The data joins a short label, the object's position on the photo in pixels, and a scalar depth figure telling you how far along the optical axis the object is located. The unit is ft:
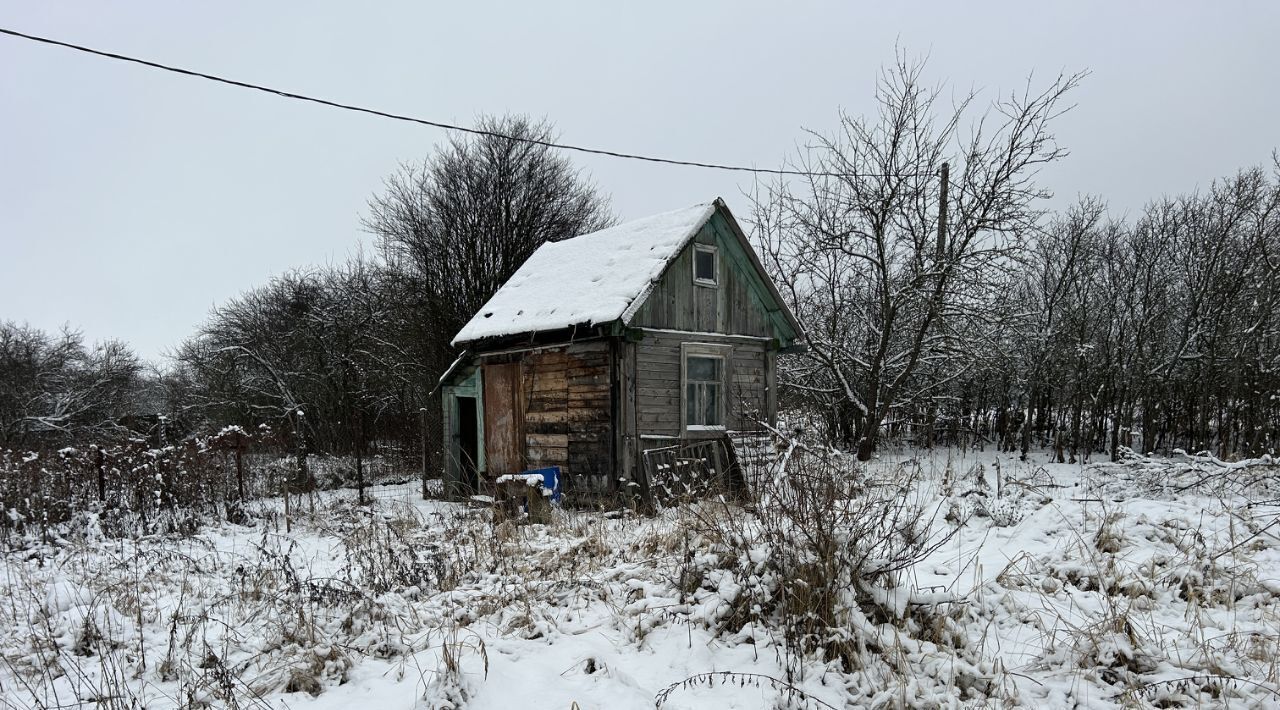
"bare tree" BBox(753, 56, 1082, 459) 43.65
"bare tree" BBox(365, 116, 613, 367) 70.59
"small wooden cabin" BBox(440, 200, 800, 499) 35.27
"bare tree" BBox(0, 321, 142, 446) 74.90
